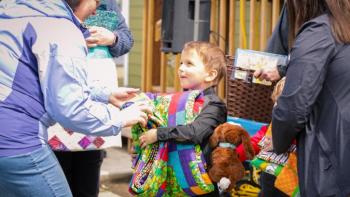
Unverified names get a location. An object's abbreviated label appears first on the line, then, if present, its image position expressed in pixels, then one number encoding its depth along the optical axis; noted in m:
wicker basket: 3.95
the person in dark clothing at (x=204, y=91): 3.62
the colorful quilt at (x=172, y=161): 3.64
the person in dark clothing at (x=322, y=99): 2.69
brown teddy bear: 3.58
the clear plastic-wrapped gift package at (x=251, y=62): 3.79
